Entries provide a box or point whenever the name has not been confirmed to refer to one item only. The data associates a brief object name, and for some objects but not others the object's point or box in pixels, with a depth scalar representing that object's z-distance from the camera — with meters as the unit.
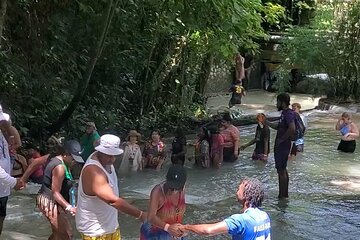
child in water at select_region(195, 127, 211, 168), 12.33
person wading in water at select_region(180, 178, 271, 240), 4.59
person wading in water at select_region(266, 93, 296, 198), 9.12
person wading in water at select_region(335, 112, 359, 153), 13.73
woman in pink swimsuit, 5.14
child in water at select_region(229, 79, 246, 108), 20.25
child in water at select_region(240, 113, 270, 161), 12.78
